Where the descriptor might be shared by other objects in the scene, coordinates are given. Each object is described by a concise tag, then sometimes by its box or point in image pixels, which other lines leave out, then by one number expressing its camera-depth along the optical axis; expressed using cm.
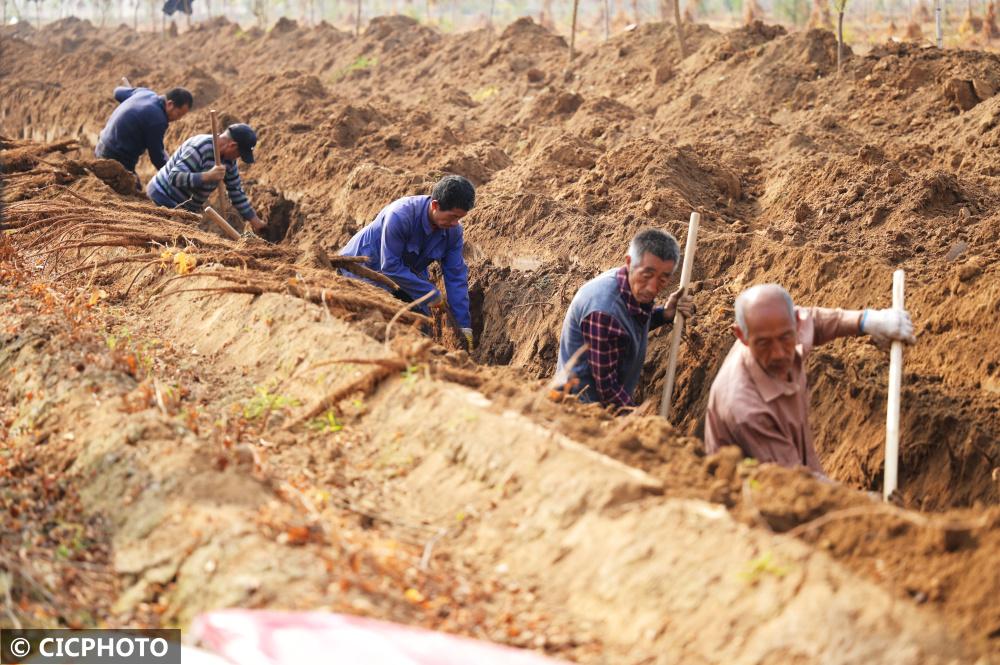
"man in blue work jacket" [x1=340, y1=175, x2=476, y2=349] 681
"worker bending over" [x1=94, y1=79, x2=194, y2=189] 984
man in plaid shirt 515
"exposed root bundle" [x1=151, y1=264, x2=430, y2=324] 614
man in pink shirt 440
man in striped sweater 891
